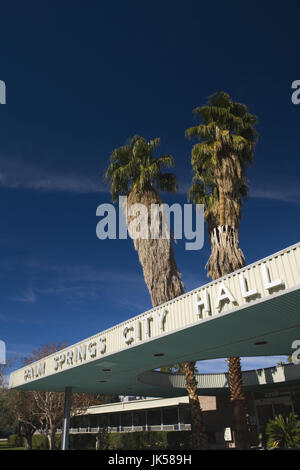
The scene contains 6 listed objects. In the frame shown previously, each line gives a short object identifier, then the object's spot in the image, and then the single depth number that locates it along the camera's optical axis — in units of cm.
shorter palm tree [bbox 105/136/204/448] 1808
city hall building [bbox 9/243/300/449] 894
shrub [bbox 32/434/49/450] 3894
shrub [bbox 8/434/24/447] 4826
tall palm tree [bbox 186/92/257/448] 1603
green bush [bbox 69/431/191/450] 2830
